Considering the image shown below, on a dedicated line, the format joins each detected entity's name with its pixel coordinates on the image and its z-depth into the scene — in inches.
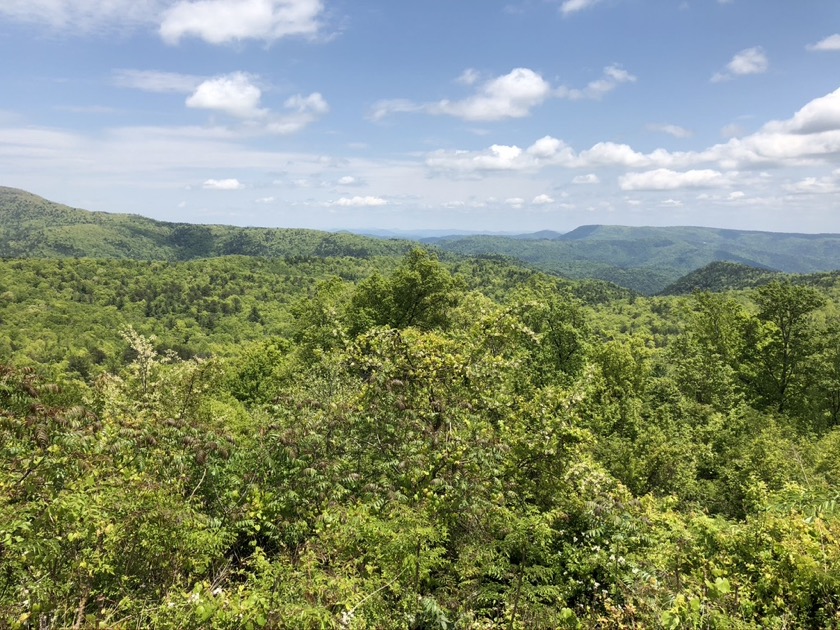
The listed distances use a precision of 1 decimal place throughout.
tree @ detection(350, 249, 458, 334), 1256.2
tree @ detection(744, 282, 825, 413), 1267.2
